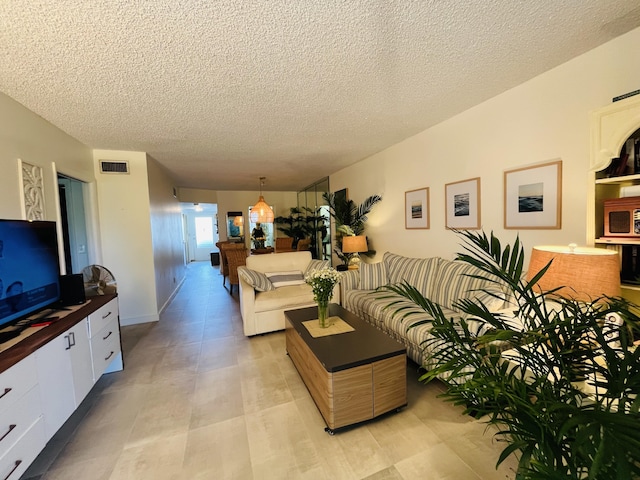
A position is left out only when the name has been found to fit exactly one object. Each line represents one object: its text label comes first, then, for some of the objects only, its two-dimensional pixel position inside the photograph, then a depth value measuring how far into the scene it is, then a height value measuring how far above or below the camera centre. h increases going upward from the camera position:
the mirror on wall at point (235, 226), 8.20 +0.12
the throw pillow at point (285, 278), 3.78 -0.73
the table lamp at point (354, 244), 4.43 -0.31
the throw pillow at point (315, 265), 3.83 -0.56
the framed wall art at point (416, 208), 3.46 +0.20
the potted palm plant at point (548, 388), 0.52 -0.44
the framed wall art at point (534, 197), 2.13 +0.19
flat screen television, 1.59 -0.20
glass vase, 2.29 -0.74
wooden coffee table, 1.69 -1.00
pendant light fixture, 5.54 +0.34
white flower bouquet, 2.31 -0.51
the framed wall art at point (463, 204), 2.79 +0.19
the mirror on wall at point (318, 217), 6.76 +0.26
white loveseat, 3.22 -0.89
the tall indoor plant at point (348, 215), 4.59 +0.20
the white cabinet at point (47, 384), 1.25 -0.86
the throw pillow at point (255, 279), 3.37 -0.64
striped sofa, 2.33 -0.71
